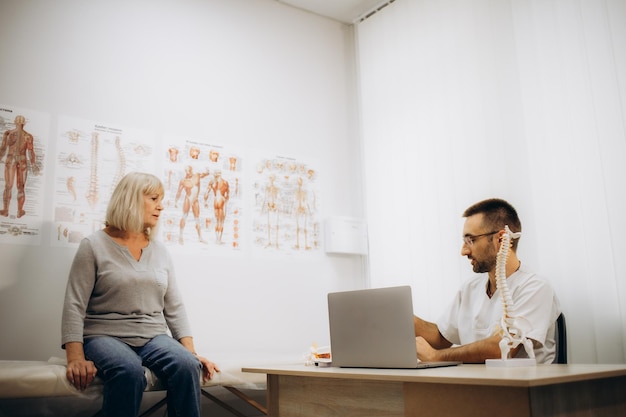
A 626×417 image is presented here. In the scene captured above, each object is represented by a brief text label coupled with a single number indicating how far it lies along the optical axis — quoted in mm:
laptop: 1614
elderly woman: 2133
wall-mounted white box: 3736
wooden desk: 1209
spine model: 1791
